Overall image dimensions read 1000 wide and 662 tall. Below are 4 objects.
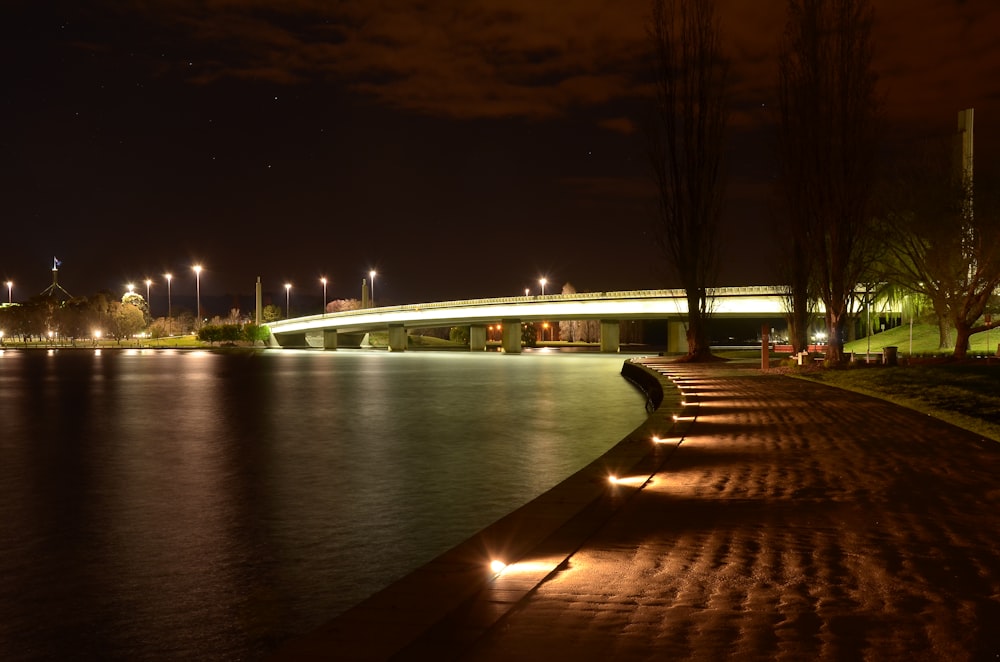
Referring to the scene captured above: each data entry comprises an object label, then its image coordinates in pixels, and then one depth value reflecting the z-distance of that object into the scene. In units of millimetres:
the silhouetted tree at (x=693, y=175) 47625
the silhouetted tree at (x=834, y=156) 34594
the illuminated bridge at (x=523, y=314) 83562
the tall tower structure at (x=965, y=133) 61356
